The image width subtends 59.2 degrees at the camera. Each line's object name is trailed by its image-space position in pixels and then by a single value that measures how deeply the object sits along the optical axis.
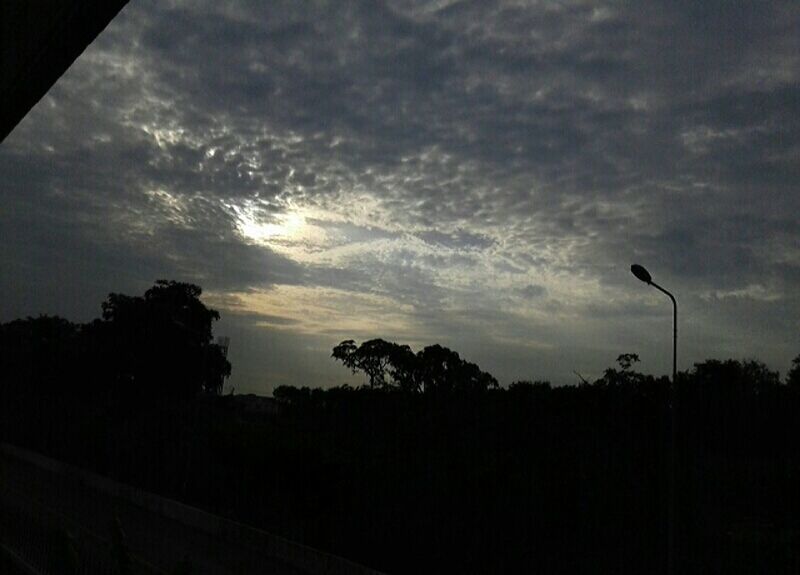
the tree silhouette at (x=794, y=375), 31.89
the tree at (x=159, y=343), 32.28
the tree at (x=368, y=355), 60.03
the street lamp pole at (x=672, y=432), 11.04
